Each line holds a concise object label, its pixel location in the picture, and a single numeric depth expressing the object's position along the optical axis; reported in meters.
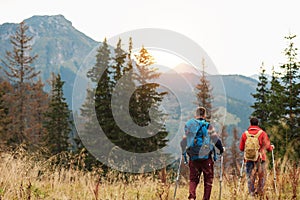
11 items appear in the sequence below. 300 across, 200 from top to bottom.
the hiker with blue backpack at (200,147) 6.68
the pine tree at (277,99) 25.38
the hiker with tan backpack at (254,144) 8.41
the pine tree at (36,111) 45.97
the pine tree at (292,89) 24.97
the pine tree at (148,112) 26.02
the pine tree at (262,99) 35.00
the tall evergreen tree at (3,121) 36.62
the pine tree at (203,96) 38.62
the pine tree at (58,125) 36.88
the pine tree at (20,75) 40.18
